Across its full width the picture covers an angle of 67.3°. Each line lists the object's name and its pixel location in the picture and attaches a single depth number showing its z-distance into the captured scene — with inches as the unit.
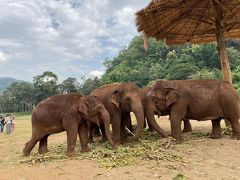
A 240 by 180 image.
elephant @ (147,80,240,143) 183.1
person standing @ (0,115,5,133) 448.9
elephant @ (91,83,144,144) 176.6
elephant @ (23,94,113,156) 168.6
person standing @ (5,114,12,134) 420.6
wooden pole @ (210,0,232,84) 222.3
